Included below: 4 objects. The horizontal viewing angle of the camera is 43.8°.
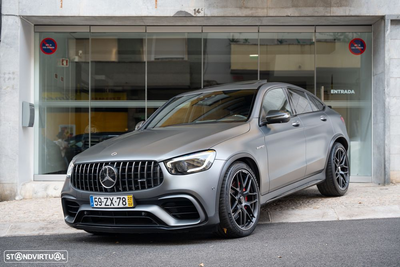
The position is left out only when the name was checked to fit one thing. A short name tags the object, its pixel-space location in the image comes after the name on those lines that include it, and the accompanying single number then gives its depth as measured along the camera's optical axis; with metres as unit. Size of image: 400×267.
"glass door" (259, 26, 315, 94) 10.94
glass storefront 10.91
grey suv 4.73
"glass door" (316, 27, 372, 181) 10.75
